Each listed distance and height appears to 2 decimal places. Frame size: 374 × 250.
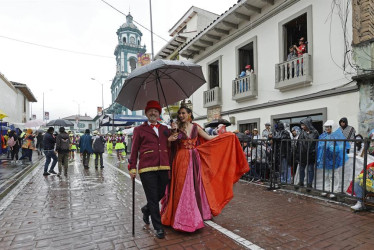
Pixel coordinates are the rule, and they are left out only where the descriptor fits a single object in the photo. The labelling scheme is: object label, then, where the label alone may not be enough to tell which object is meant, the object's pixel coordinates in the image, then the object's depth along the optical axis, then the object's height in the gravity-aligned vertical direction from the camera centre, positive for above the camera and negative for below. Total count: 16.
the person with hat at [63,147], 9.52 -0.86
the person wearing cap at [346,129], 6.40 -0.20
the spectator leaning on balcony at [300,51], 9.33 +2.64
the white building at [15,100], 21.00 +2.48
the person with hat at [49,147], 9.42 -0.83
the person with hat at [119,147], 14.72 -1.33
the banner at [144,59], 22.60 +5.72
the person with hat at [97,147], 11.69 -1.05
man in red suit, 3.62 -0.50
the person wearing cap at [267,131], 9.41 -0.32
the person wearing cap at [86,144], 11.80 -0.92
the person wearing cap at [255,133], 9.69 -0.43
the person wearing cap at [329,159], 5.50 -0.81
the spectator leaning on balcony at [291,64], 9.66 +2.17
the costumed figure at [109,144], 21.69 -1.73
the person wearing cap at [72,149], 16.33 -1.61
